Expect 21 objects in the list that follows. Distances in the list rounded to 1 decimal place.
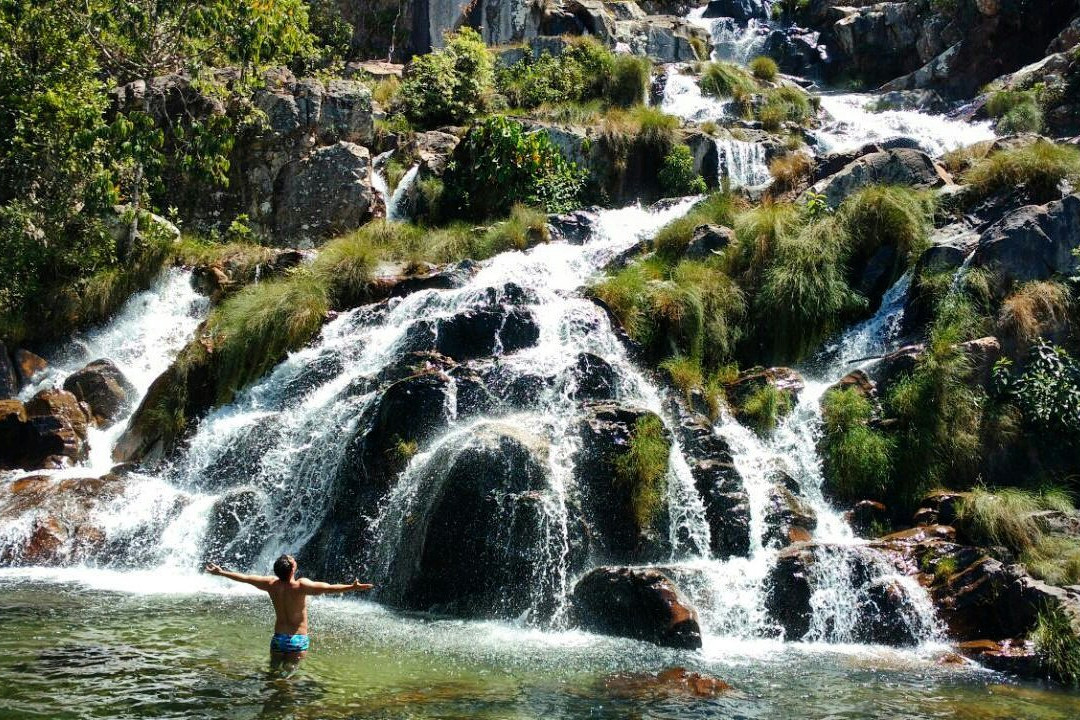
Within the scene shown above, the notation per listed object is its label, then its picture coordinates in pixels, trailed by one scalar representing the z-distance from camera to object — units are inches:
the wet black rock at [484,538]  359.3
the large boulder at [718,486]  386.3
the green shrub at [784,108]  802.2
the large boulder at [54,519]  415.8
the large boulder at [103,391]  537.0
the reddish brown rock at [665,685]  263.1
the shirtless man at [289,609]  270.2
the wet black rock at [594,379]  440.5
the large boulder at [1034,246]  461.1
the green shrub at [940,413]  412.2
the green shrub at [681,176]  706.8
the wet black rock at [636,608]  320.8
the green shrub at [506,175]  686.5
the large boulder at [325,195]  718.5
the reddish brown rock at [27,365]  570.6
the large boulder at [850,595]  339.6
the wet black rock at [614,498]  380.5
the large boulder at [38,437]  497.4
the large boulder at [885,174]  564.4
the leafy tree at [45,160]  580.1
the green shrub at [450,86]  834.8
